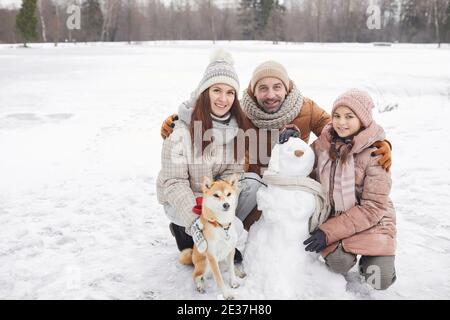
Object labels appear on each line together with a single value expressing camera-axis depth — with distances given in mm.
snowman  2617
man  3271
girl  2629
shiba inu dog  2449
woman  2838
